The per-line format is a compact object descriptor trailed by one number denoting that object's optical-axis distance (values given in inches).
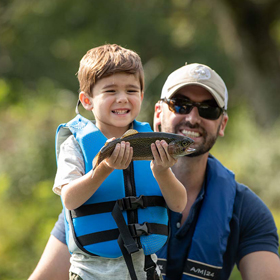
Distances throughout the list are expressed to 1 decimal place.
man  352.5
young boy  253.4
